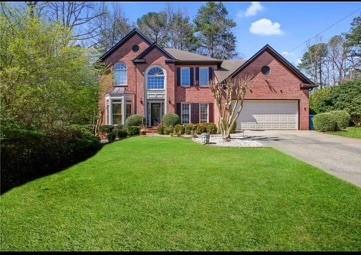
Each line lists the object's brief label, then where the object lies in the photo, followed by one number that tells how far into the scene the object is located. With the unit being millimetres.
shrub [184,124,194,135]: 23291
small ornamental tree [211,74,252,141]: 18275
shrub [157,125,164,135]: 23717
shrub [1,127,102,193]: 8427
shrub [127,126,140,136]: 23266
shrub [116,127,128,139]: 21723
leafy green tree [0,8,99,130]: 10352
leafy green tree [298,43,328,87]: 20891
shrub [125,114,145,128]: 26191
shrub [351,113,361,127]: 21406
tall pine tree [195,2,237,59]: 32322
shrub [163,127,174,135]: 23256
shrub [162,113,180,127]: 25922
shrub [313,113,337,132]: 22875
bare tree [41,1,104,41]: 24438
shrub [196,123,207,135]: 23322
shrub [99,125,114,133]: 23297
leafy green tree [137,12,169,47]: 29734
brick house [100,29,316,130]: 27750
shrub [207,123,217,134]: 23569
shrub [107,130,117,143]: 19923
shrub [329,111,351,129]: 22484
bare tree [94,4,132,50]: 27688
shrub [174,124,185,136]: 22559
